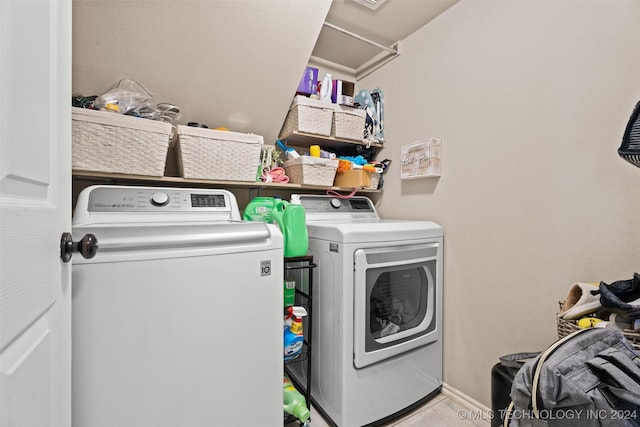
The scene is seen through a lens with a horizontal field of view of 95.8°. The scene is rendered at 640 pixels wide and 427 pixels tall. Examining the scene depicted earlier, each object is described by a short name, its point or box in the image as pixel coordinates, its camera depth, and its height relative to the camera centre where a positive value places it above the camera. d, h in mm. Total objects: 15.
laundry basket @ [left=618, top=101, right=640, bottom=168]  792 +207
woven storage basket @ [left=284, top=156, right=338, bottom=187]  1872 +274
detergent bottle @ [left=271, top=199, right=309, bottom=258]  1409 -94
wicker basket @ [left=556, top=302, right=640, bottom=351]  873 -386
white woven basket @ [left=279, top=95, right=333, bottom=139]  1878 +635
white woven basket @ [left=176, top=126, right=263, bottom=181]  1551 +316
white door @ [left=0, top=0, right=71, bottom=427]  395 -2
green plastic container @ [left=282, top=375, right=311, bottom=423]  1378 -943
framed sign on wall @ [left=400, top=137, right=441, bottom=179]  1812 +351
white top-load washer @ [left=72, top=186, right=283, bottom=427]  878 -381
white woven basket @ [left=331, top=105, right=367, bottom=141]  1998 +631
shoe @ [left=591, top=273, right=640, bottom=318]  881 -261
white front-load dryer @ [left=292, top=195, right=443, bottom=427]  1424 -587
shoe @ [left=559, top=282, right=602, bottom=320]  1007 -317
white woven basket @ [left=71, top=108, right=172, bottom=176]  1305 +317
